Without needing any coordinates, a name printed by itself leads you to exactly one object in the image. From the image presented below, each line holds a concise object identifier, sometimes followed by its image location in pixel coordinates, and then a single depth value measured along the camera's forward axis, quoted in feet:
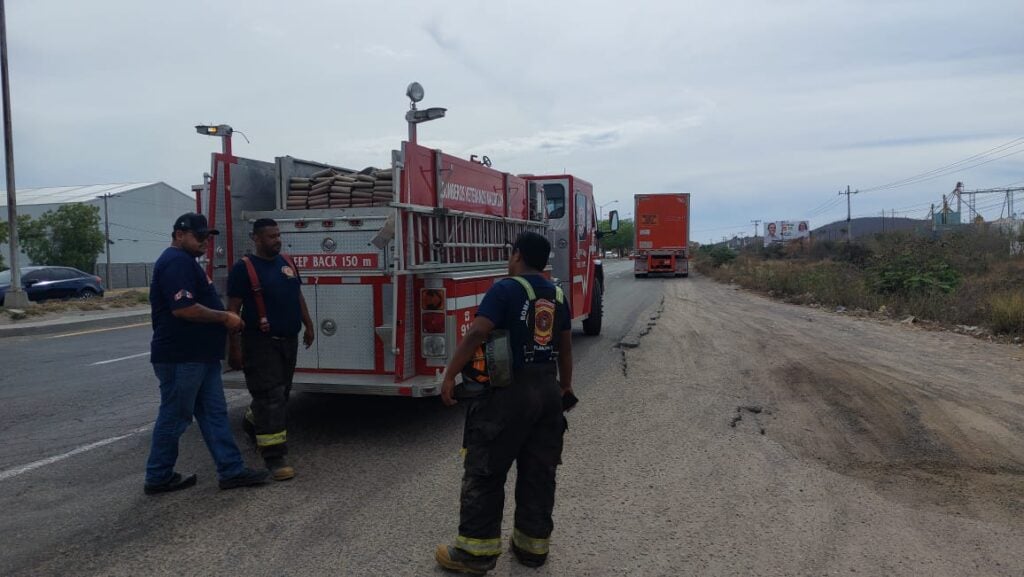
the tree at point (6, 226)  120.78
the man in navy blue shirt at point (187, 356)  14.51
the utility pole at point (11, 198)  55.47
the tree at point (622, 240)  385.09
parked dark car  70.30
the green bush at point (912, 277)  50.75
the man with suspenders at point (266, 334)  16.08
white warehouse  180.65
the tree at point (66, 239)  137.08
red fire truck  18.81
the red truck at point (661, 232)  113.50
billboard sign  237.78
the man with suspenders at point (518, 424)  11.20
